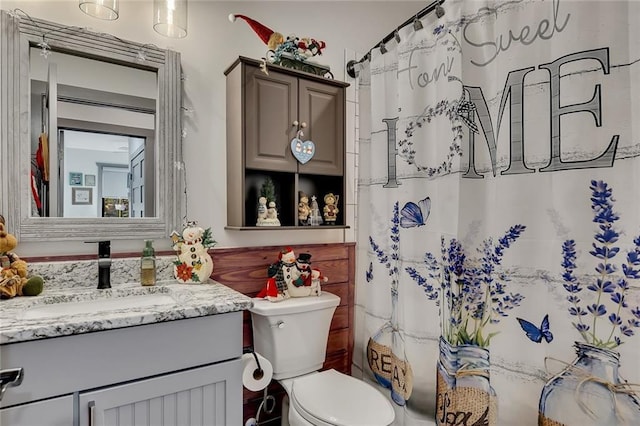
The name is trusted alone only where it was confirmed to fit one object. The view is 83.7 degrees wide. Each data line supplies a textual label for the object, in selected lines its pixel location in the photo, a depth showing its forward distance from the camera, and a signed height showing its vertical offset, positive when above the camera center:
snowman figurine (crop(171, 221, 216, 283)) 1.50 -0.20
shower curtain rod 1.38 +0.79
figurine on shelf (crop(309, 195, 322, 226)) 1.88 -0.02
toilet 1.42 -0.73
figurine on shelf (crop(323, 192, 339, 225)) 1.94 +0.00
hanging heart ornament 1.74 +0.30
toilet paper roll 1.30 -0.61
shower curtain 0.92 -0.01
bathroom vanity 0.91 -0.42
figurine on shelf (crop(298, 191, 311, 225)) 1.84 +0.00
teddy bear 1.19 -0.21
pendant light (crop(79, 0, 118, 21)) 1.33 +0.77
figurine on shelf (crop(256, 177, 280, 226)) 1.71 +0.03
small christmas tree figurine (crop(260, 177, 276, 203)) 1.76 +0.10
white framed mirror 1.30 +0.31
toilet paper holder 1.33 -0.61
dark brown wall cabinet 1.61 +0.37
